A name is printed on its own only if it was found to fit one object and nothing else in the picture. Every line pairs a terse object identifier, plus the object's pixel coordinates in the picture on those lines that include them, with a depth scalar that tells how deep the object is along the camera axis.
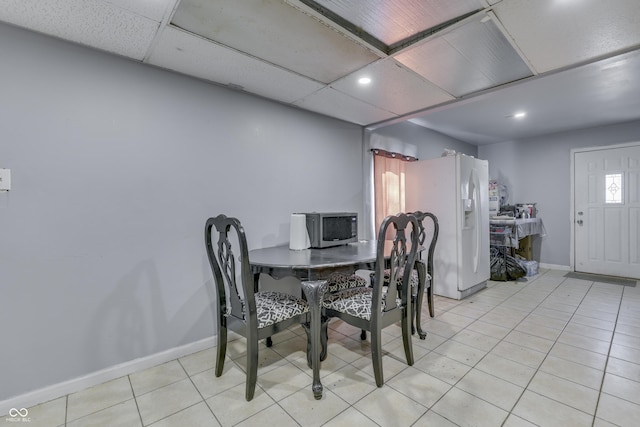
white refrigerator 3.40
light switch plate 1.63
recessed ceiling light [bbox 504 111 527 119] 3.75
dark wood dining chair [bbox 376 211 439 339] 2.43
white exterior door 4.19
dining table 1.74
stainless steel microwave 2.49
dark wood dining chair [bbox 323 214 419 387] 1.77
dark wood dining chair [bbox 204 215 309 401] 1.64
